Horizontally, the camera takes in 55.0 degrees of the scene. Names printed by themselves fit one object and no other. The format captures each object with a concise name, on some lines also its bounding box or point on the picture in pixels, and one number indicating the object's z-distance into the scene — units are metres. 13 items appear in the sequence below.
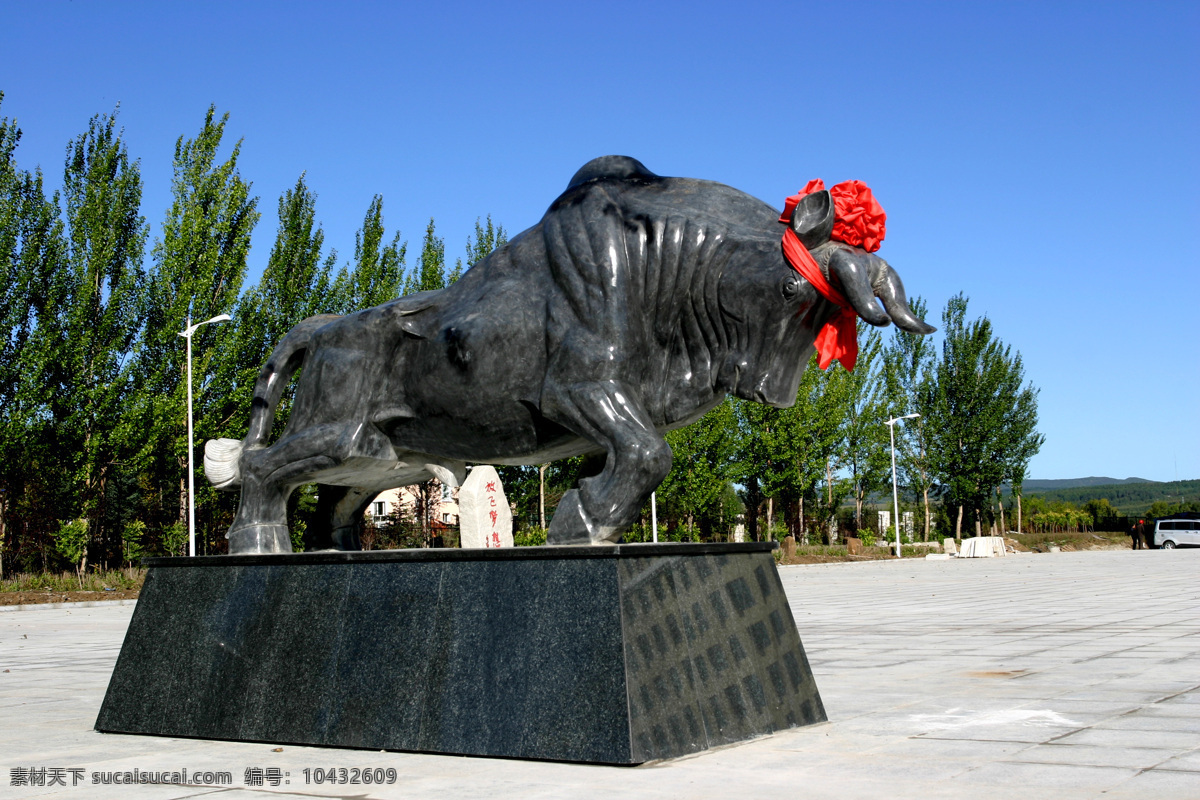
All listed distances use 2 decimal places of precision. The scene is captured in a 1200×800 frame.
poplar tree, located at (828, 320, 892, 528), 39.38
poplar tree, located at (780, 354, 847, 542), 36.81
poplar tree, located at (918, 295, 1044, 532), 45.03
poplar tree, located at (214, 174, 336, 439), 23.27
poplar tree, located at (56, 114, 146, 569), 21.92
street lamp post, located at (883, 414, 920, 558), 36.66
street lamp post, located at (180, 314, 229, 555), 20.44
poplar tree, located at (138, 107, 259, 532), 22.70
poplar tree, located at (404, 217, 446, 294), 27.27
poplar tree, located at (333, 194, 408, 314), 25.81
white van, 43.69
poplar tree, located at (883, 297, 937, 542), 44.75
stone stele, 16.80
